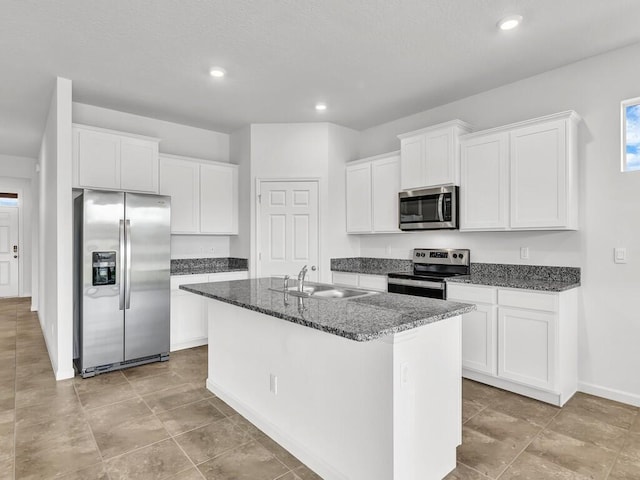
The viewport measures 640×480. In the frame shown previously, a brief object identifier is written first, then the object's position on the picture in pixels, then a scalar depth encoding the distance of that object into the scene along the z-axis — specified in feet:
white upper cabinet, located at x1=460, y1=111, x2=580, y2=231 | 10.07
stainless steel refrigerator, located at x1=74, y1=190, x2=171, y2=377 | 11.76
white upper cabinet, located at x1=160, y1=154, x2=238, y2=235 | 14.93
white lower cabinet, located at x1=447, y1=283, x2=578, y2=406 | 9.62
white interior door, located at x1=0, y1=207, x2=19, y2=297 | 25.86
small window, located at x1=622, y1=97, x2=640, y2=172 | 9.84
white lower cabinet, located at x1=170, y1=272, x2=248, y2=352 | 14.19
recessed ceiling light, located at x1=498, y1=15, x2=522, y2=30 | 8.33
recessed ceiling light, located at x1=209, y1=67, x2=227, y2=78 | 10.87
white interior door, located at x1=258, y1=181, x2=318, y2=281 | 15.80
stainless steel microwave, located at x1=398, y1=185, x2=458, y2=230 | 12.36
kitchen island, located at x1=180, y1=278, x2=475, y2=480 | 5.67
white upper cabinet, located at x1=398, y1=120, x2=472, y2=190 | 12.30
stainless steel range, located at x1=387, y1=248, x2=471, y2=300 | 12.09
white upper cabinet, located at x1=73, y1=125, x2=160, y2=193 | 12.34
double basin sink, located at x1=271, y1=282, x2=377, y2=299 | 8.45
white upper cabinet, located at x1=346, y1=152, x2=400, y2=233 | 14.61
